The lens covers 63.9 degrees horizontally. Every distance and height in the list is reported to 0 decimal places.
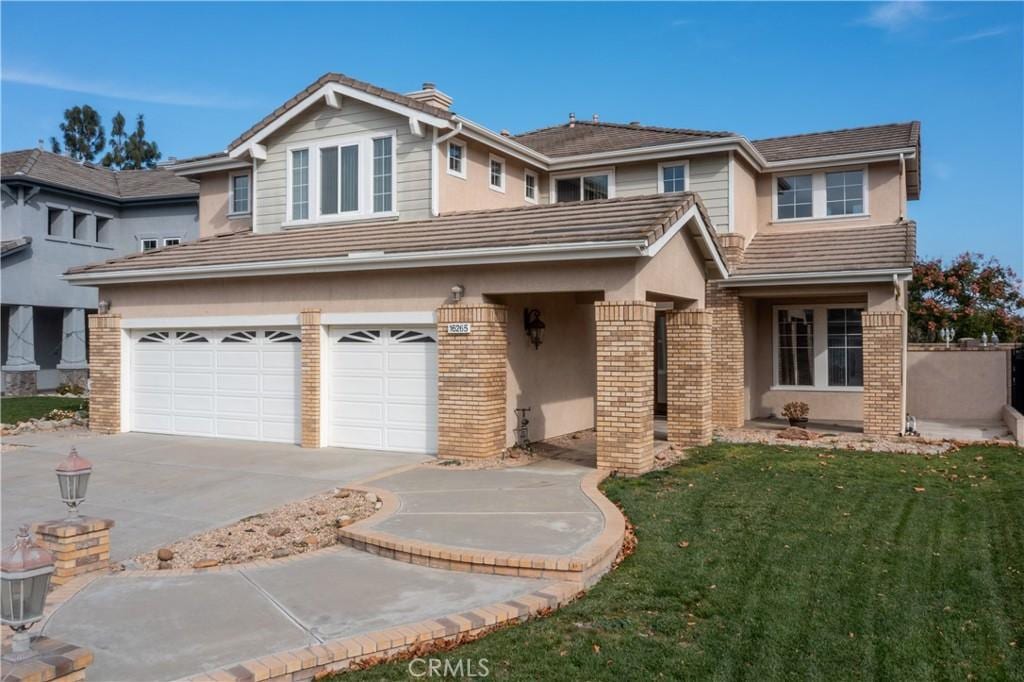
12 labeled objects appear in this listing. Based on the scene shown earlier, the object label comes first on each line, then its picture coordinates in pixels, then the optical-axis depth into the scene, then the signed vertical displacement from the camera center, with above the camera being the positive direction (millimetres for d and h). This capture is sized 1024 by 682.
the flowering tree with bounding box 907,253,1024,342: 29750 +1866
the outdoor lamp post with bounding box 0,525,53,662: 4090 -1156
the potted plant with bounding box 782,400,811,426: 17156 -1302
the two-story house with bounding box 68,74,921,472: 12500 +1121
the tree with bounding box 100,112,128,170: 59594 +15091
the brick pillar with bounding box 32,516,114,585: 6945 -1642
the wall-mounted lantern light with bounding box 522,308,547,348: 14336 +459
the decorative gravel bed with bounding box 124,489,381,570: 7672 -1879
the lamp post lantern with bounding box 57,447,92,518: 7047 -1093
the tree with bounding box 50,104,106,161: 59562 +16015
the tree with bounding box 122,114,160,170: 59312 +14716
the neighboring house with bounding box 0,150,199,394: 26312 +4031
